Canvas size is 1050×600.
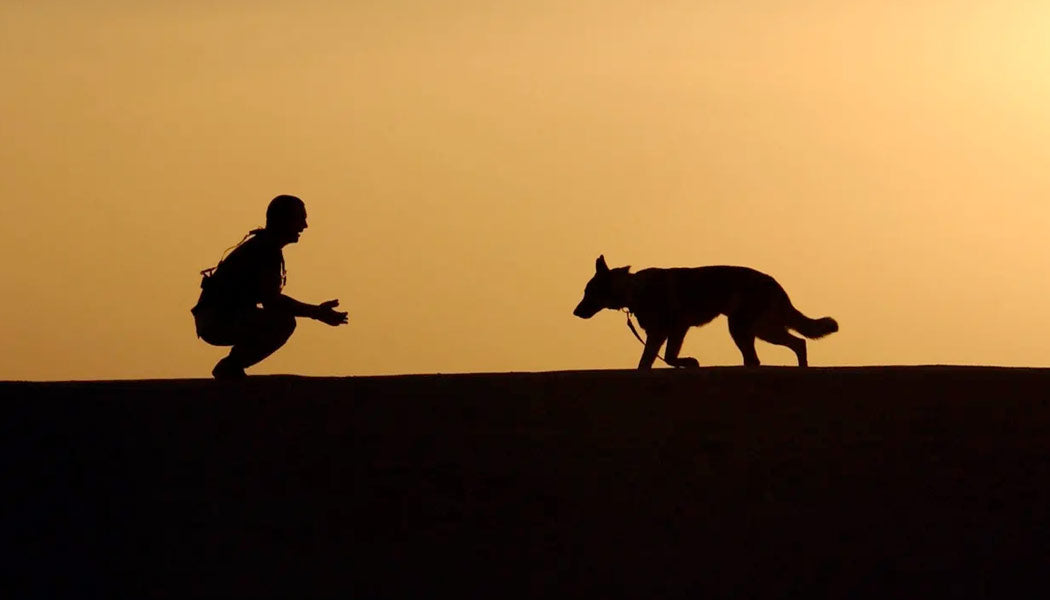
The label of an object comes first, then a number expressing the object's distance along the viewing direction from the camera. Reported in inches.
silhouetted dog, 1135.0
